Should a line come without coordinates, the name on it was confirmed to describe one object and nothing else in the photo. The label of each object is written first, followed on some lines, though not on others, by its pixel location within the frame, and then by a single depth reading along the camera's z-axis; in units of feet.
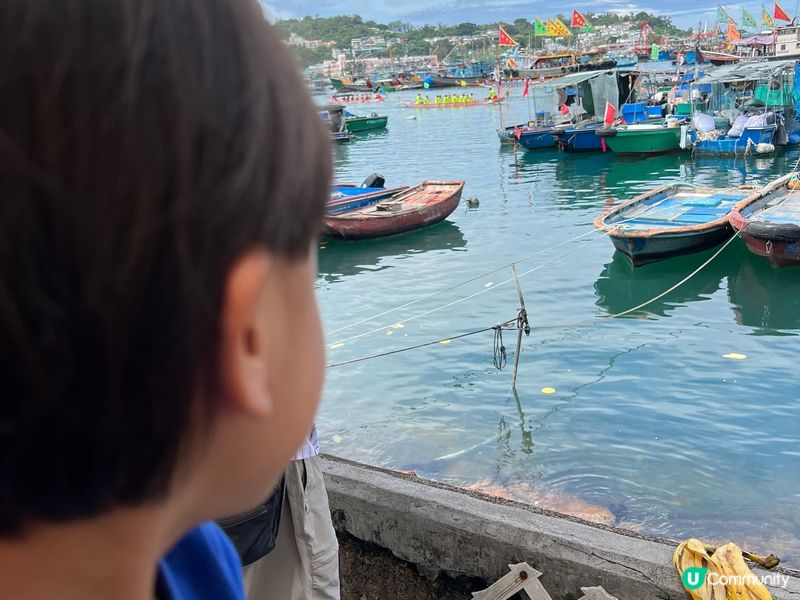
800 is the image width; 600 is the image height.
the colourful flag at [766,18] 211.49
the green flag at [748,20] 254.88
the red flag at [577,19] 165.37
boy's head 1.28
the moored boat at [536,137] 94.79
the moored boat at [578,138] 89.40
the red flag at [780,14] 161.17
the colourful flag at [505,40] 130.97
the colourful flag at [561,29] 176.06
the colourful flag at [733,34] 250.57
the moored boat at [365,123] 142.31
